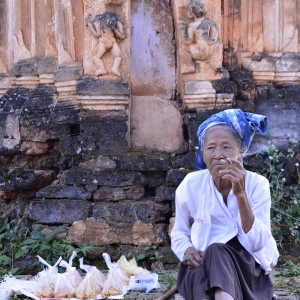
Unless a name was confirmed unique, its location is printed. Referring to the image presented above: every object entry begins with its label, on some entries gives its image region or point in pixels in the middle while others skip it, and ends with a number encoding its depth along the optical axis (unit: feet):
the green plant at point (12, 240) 18.98
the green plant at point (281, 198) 19.43
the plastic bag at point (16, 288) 15.42
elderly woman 12.05
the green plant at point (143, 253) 19.02
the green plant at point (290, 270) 17.53
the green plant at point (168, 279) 16.27
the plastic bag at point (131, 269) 16.92
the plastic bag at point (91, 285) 15.30
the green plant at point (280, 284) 15.97
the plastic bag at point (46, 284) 15.31
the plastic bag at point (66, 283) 15.31
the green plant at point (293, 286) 15.35
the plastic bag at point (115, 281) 15.52
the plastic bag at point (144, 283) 16.08
